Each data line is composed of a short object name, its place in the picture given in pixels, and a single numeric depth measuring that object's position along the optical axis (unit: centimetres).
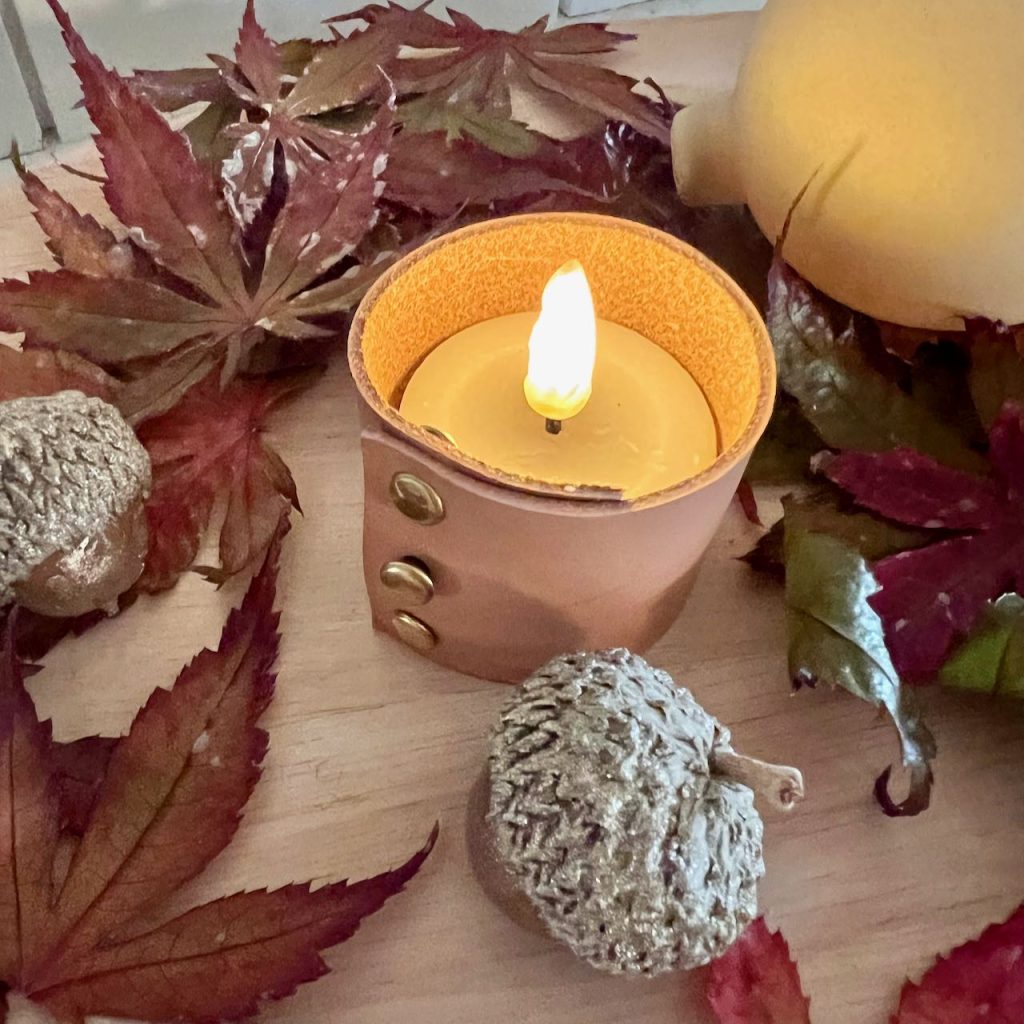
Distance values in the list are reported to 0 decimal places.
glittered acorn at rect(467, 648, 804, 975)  10
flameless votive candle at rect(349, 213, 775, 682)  11
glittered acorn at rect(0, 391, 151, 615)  12
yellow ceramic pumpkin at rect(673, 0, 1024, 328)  13
